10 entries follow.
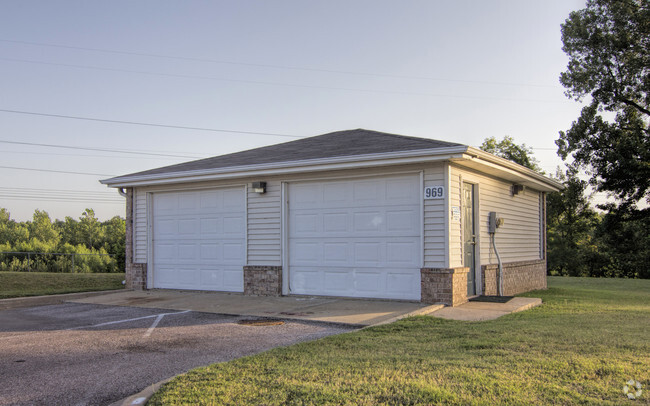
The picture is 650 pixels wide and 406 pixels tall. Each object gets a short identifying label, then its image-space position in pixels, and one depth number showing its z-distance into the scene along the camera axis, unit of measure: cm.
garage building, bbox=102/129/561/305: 985
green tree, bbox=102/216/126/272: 2633
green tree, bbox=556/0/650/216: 2234
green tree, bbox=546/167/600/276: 3172
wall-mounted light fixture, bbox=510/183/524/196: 1329
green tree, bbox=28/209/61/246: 4544
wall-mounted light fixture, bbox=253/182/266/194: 1160
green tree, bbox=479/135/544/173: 3469
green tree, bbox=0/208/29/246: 4503
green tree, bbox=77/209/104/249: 4594
